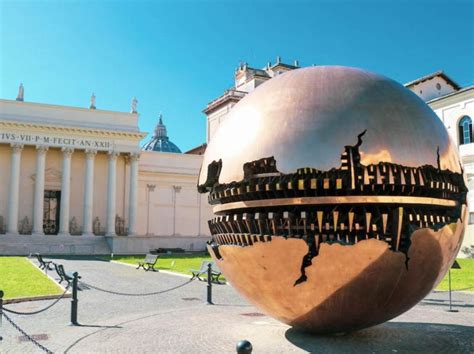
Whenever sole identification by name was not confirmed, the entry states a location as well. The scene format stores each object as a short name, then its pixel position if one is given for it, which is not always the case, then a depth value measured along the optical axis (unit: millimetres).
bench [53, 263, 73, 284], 14742
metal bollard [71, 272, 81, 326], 10232
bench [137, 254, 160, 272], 25275
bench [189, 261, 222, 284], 18988
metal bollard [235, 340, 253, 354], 4035
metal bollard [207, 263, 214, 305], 13133
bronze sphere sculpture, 5957
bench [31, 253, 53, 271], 24156
